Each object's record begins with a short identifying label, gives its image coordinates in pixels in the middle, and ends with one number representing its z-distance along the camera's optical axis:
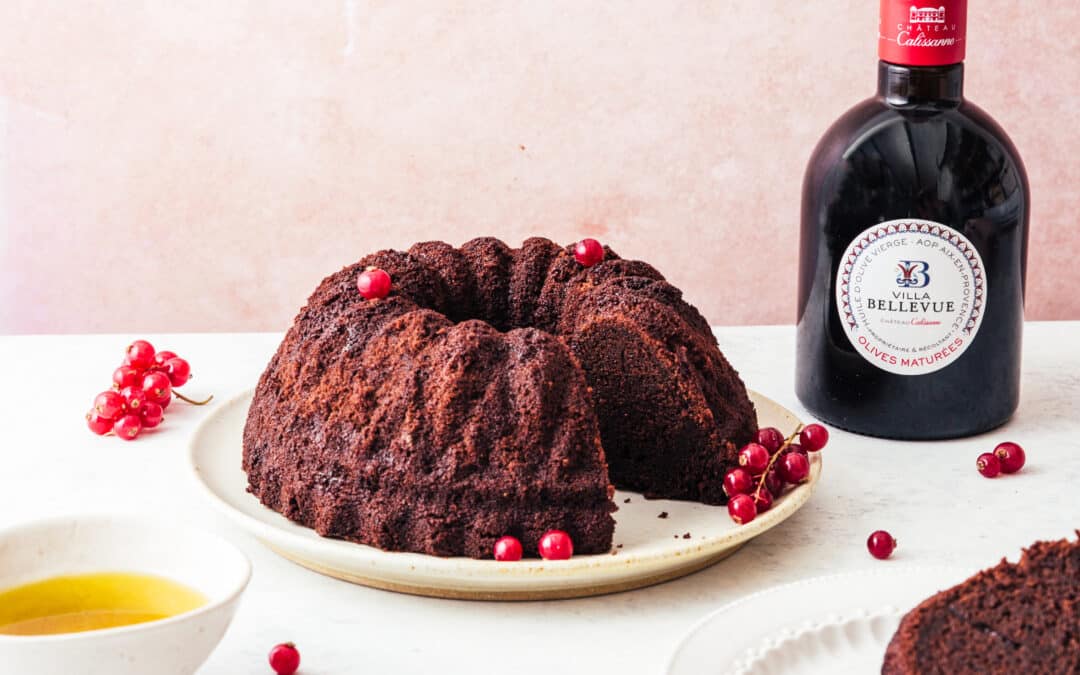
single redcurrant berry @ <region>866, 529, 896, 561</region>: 0.97
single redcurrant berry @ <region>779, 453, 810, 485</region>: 0.99
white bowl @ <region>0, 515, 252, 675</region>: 0.82
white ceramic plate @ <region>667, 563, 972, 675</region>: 0.87
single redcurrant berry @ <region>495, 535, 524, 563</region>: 0.93
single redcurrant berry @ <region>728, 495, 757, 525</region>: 0.96
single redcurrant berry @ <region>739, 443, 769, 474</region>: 0.98
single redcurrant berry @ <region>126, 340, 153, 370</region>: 1.13
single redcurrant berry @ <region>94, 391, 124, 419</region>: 1.09
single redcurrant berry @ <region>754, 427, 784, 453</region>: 1.00
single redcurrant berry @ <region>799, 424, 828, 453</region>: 1.01
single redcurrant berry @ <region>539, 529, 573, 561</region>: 0.93
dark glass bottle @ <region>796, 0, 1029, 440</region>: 1.04
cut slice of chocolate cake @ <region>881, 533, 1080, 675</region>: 0.84
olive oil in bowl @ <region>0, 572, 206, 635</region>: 0.86
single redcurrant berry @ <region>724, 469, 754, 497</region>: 0.97
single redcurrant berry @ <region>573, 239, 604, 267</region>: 1.05
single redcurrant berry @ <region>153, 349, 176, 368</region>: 1.14
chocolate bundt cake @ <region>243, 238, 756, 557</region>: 0.95
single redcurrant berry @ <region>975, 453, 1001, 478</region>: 1.04
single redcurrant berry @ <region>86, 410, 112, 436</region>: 1.10
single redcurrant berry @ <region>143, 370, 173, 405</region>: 1.12
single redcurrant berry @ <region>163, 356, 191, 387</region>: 1.14
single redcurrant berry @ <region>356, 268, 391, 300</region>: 1.00
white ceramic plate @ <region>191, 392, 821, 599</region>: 0.92
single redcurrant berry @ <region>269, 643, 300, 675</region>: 0.89
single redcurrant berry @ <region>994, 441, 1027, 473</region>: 1.04
